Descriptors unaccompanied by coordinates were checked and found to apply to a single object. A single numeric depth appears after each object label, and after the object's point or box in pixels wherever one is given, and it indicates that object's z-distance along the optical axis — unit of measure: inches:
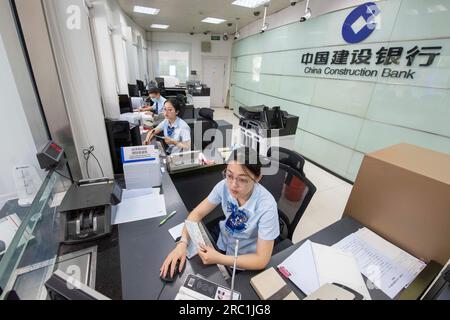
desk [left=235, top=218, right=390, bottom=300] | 33.8
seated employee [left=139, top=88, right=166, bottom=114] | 166.9
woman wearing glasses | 37.2
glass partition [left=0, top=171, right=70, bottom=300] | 28.6
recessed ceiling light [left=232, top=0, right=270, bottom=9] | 172.9
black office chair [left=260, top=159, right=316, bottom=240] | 51.8
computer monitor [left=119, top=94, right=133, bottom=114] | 139.5
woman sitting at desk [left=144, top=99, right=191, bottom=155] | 97.8
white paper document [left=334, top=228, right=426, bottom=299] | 36.1
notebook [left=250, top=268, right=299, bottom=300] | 32.2
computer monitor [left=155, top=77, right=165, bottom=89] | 241.9
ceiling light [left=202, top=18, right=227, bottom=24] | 245.8
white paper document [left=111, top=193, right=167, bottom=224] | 47.8
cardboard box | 37.6
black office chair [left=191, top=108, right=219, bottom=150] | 123.5
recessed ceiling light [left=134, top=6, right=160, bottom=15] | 212.8
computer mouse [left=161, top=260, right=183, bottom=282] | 34.6
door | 368.8
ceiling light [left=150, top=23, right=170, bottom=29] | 294.5
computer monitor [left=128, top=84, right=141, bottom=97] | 200.2
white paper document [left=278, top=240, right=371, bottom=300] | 34.8
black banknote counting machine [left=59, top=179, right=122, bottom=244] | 40.3
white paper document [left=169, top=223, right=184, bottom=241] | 43.9
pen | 47.3
